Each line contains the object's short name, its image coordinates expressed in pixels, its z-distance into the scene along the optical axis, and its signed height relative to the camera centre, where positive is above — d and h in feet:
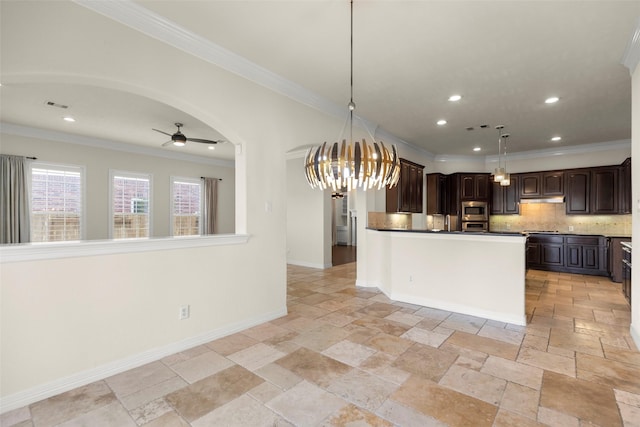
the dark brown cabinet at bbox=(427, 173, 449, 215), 26.53 +1.82
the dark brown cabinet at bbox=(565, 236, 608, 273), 21.65 -2.86
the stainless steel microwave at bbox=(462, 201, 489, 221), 27.04 +0.23
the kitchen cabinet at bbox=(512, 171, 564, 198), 24.30 +2.44
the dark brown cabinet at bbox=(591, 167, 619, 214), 21.99 +1.72
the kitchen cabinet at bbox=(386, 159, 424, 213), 21.03 +1.66
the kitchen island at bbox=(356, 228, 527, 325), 12.46 -2.66
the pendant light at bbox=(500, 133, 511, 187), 20.28 +2.39
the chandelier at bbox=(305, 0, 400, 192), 7.88 +1.30
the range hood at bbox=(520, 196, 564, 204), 24.24 +1.14
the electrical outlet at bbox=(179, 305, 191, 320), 9.95 -3.25
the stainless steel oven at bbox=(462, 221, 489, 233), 27.07 -1.11
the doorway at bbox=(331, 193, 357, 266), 41.34 -1.42
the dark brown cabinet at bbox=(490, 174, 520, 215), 26.25 +1.38
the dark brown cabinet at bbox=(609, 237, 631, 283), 19.66 -3.02
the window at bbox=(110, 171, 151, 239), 23.12 +0.77
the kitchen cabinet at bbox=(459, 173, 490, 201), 26.81 +2.45
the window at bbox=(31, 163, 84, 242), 19.57 +0.80
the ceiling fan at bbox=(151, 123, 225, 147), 17.70 +4.41
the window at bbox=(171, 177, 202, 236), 27.09 +0.75
